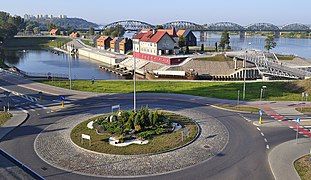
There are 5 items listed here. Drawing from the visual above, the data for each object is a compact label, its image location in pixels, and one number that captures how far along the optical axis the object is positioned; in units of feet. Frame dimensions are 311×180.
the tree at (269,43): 304.30
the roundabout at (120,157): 66.59
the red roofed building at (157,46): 253.34
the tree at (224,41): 307.09
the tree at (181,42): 287.59
